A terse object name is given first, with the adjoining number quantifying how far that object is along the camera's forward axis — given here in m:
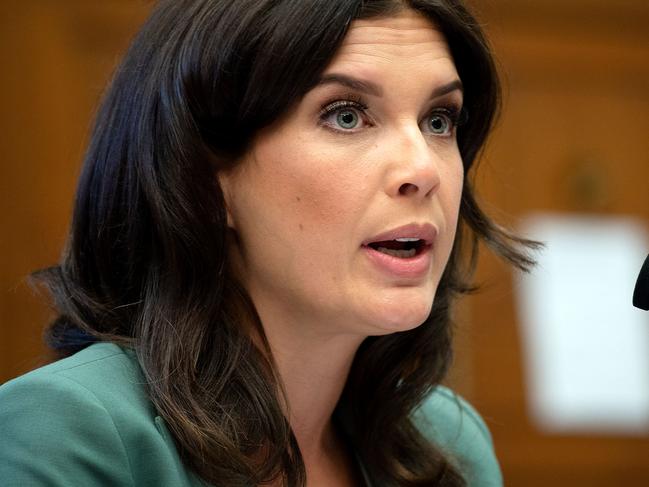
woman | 2.45
